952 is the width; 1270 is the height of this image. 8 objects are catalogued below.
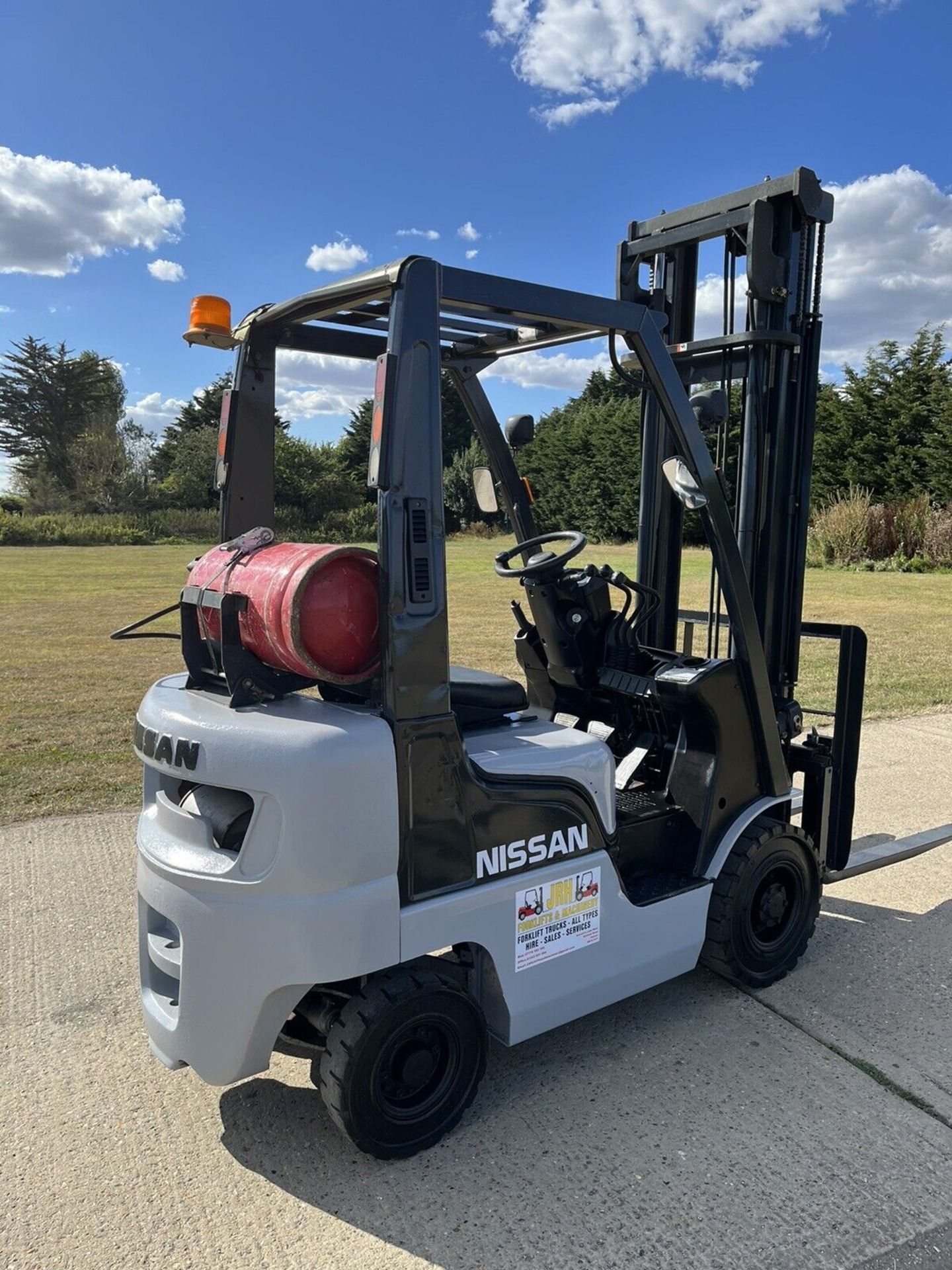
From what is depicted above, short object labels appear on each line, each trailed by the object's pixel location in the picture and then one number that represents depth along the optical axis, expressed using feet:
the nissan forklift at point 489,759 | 8.08
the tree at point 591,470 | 89.92
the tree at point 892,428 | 74.74
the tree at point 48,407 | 170.71
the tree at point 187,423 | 156.15
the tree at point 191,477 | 138.00
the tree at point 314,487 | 104.94
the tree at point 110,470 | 145.38
